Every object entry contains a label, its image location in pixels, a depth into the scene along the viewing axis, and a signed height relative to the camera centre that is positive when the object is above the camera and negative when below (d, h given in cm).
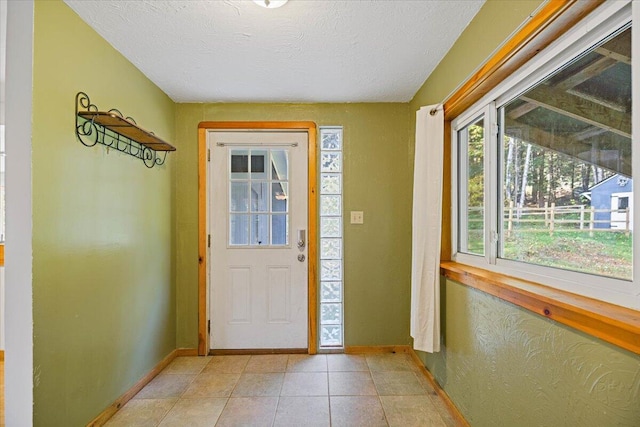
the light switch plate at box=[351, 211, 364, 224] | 290 -4
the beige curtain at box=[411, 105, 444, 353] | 209 -12
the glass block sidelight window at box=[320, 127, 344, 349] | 295 -23
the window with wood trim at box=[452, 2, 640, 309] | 103 +19
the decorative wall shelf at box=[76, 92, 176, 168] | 172 +48
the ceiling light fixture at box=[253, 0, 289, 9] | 155 +99
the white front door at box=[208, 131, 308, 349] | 291 -39
